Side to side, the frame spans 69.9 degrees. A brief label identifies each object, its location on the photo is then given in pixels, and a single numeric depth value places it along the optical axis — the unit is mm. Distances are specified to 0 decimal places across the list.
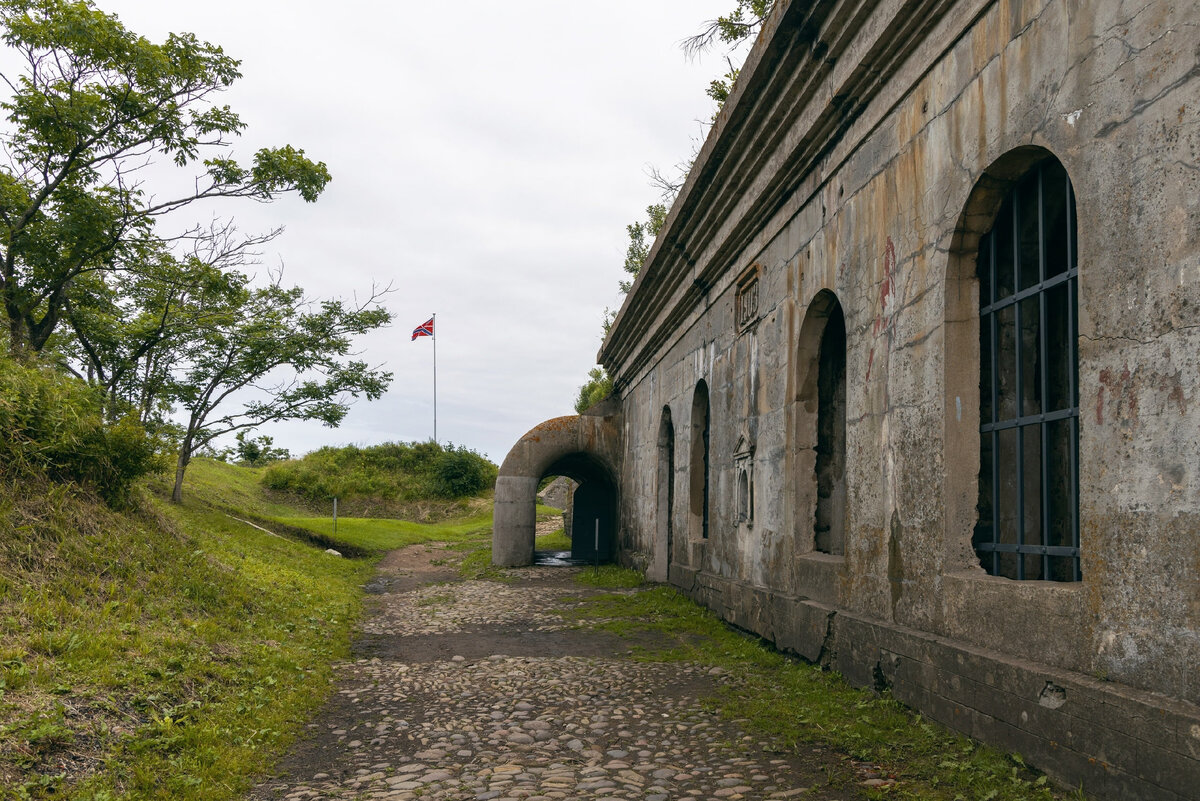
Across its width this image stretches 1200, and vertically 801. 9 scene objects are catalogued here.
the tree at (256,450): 23984
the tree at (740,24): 13762
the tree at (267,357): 18656
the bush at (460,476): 36688
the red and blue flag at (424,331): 35250
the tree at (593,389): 38031
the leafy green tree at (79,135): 11062
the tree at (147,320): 15055
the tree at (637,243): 33312
